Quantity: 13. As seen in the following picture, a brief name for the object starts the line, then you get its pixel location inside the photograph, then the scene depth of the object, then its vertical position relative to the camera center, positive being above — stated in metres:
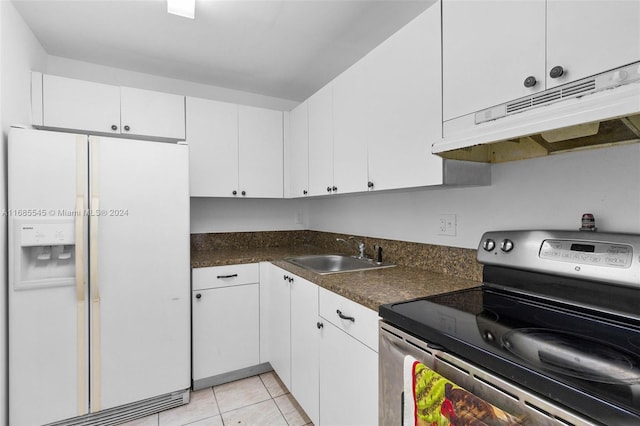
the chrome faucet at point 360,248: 2.19 -0.25
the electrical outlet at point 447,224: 1.58 -0.06
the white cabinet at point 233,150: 2.35 +0.54
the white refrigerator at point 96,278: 1.61 -0.37
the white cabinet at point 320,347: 1.22 -0.71
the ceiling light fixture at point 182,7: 1.57 +1.12
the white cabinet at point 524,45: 0.79 +0.52
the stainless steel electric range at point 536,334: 0.62 -0.35
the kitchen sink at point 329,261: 2.21 -0.37
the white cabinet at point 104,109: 1.92 +0.75
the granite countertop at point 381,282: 1.23 -0.34
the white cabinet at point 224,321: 2.09 -0.78
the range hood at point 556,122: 0.71 +0.26
